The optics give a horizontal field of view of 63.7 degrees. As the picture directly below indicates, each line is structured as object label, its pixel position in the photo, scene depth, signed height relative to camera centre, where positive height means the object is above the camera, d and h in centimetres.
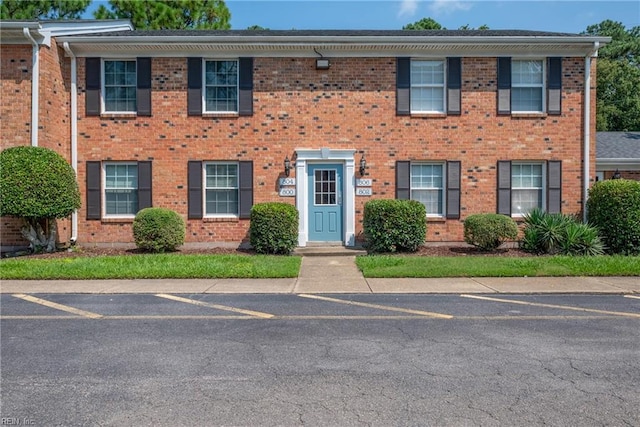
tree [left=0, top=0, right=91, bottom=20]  3125 +1223
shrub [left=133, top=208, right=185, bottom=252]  1316 -67
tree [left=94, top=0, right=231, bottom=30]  3088 +1164
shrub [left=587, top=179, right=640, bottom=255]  1294 -30
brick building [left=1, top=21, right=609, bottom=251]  1449 +210
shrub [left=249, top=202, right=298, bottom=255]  1320 -64
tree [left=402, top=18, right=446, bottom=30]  3700 +1309
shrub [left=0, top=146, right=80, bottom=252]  1211 +39
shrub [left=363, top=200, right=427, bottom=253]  1308 -53
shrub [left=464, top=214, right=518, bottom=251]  1324 -67
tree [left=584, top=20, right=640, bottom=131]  3475 +761
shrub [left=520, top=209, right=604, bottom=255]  1273 -81
